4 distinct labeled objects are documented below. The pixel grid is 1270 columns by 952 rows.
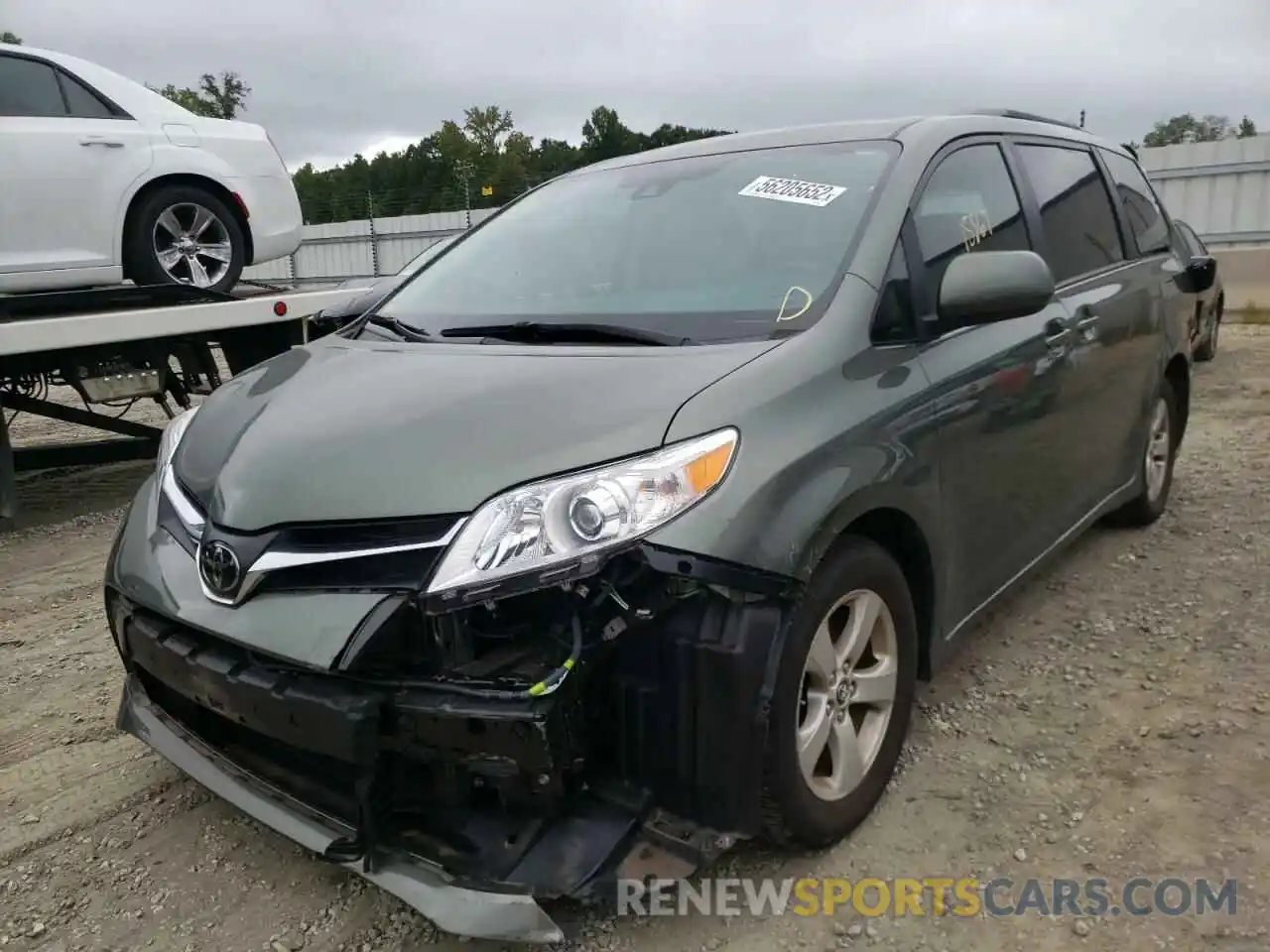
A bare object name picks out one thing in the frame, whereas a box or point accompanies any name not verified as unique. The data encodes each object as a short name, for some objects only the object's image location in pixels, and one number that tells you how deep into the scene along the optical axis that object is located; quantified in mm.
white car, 5473
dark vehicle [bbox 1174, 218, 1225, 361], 7716
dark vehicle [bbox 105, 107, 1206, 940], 1858
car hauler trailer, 5016
